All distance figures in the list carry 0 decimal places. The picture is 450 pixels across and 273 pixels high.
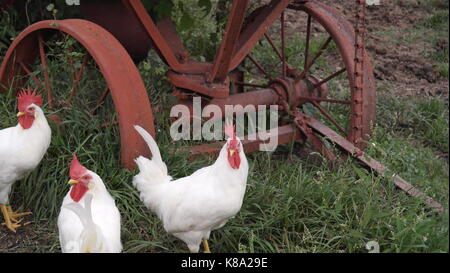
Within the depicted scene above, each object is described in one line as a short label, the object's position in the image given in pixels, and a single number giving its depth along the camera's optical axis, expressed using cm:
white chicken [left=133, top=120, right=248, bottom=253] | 237
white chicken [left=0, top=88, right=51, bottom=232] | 272
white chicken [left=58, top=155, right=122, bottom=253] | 209
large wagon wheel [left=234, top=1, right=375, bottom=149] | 348
